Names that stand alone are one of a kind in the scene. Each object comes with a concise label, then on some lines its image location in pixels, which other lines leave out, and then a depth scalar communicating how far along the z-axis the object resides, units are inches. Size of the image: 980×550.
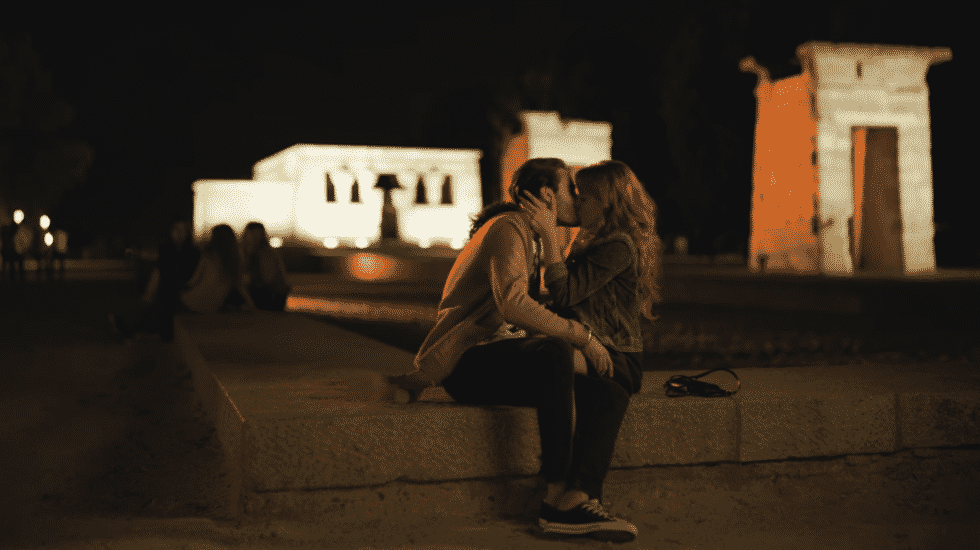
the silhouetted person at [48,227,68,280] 913.3
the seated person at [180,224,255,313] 383.9
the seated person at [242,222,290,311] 420.5
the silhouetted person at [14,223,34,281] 878.0
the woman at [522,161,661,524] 151.6
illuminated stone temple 1667.1
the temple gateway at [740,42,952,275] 627.8
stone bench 145.6
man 141.5
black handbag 167.2
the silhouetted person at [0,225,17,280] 881.3
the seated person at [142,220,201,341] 360.4
